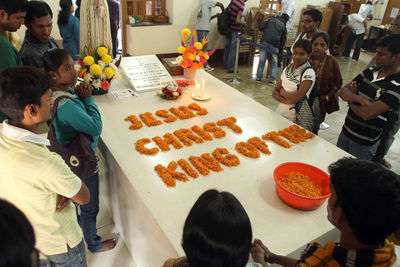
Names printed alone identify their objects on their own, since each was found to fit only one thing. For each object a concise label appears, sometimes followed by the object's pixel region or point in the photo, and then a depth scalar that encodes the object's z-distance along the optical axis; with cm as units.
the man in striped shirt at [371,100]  192
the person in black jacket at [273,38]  512
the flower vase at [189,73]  328
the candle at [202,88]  277
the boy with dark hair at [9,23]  190
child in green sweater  153
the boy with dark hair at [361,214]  85
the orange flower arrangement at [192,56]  308
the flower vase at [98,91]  272
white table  147
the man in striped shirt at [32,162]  108
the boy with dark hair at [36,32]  217
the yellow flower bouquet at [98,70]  253
